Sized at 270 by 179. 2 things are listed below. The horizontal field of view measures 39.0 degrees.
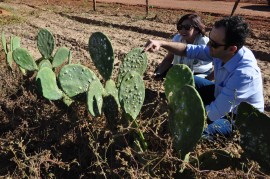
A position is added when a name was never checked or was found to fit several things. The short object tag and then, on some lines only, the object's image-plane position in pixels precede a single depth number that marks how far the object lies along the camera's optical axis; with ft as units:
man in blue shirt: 7.84
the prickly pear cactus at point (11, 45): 12.52
